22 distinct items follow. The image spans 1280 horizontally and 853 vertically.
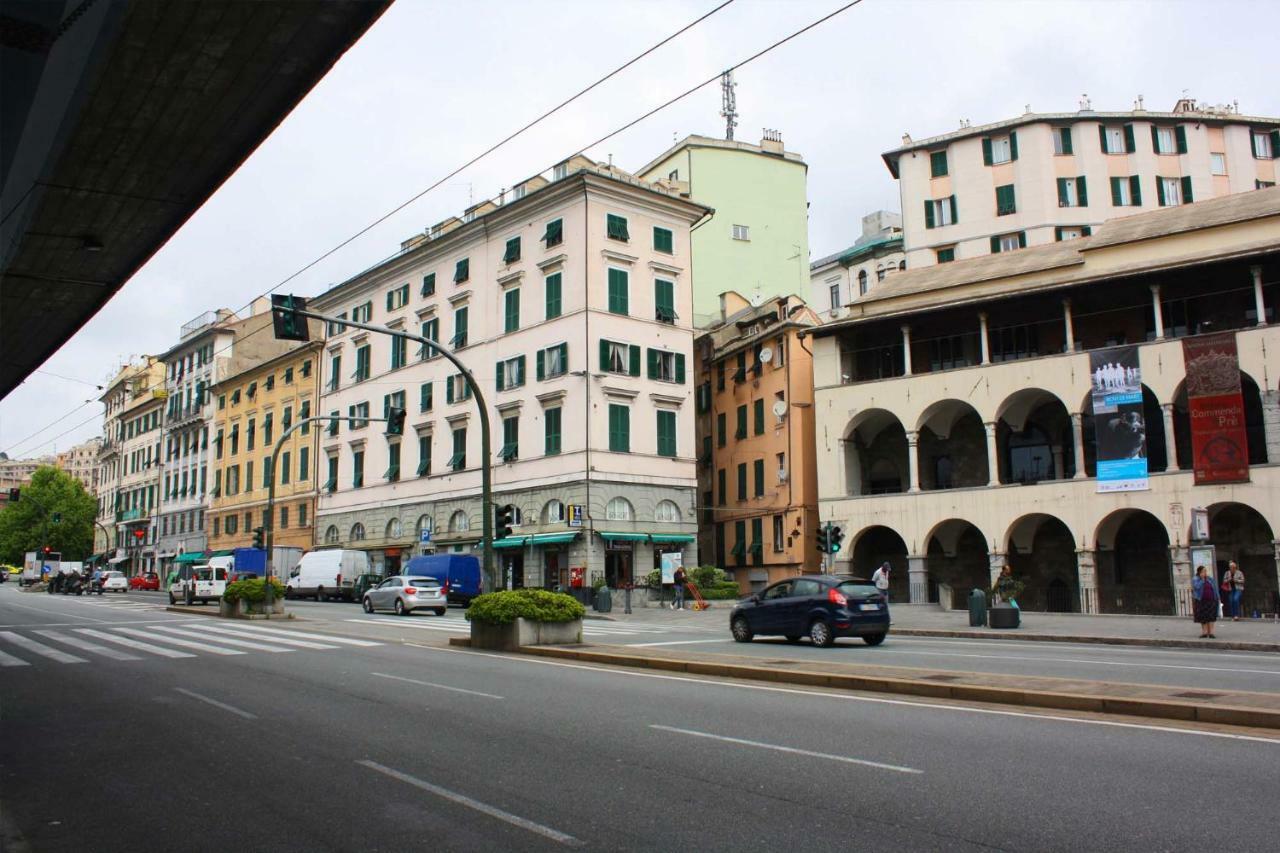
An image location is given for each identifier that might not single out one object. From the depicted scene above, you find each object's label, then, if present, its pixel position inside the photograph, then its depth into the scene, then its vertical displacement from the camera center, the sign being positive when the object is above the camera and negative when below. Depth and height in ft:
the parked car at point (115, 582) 223.51 -0.99
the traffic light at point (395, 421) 84.79 +12.88
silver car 116.26 -2.81
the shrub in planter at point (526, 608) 62.90 -2.41
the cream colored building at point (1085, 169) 170.30 +66.56
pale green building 188.03 +67.44
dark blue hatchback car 66.95 -3.25
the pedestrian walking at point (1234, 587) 91.25 -2.92
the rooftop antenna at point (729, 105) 217.56 +100.11
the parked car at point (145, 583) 251.64 -1.47
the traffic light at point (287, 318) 54.24 +13.81
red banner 105.91 +15.43
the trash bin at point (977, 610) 91.40 -4.52
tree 353.72 +21.55
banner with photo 112.68 +15.37
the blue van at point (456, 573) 133.49 -0.35
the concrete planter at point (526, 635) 62.64 -4.12
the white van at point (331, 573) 159.02 +0.08
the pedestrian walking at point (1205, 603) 71.20 -3.36
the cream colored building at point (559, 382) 144.15 +28.75
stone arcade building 111.04 +18.63
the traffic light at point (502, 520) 74.13 +3.69
